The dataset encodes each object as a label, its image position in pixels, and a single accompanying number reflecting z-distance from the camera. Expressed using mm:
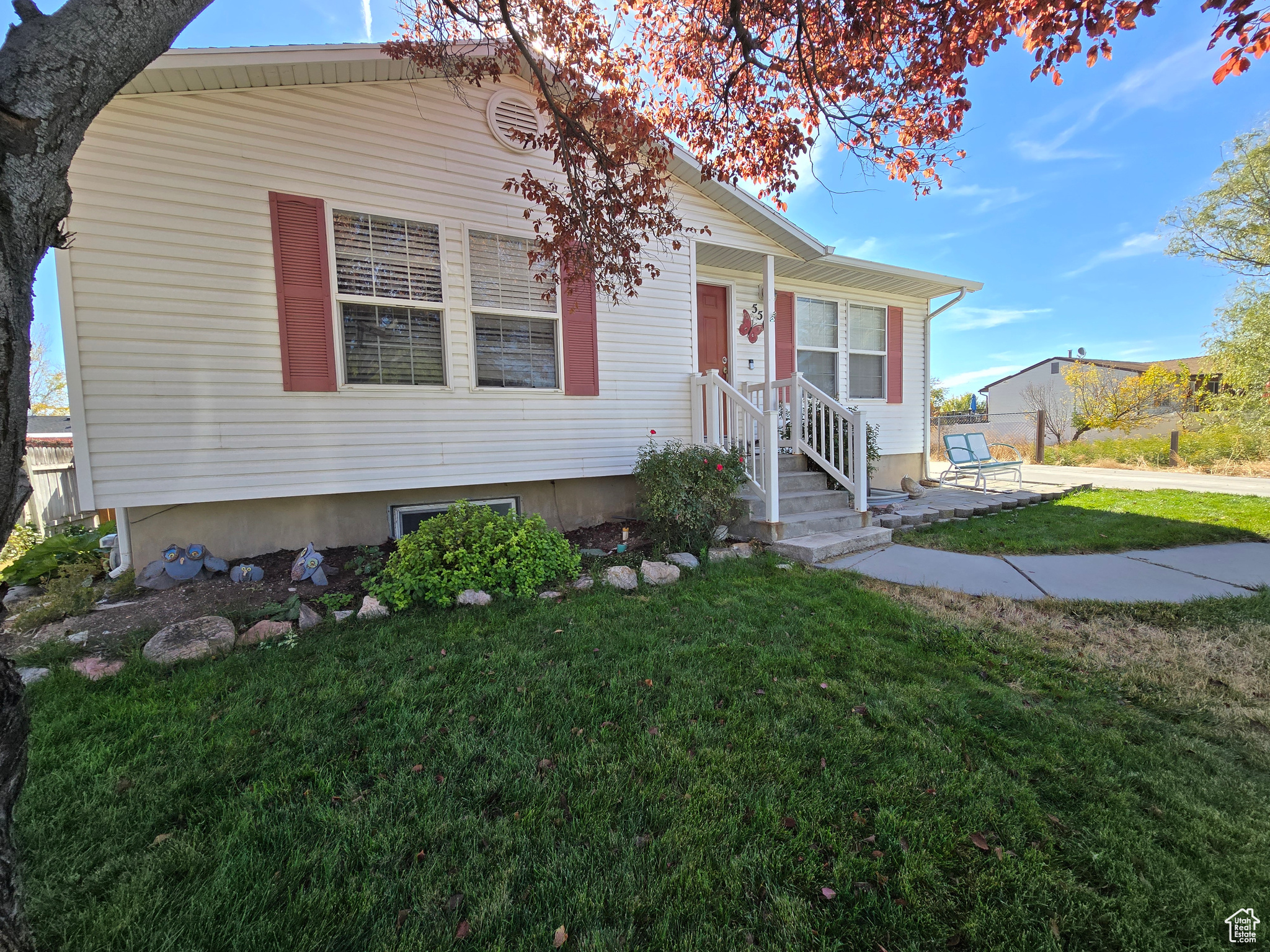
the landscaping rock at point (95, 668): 2574
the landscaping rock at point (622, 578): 3840
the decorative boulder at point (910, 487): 7896
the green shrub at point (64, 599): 3361
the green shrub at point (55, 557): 4297
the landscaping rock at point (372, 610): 3292
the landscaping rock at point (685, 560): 4215
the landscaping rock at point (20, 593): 3961
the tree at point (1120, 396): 15734
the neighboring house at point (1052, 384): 16047
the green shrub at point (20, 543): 5123
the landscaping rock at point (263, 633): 2975
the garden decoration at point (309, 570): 3859
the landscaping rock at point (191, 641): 2738
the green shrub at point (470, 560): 3459
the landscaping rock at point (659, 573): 3967
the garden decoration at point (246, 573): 3896
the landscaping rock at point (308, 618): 3178
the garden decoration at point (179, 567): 3828
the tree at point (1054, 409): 18406
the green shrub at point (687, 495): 4512
